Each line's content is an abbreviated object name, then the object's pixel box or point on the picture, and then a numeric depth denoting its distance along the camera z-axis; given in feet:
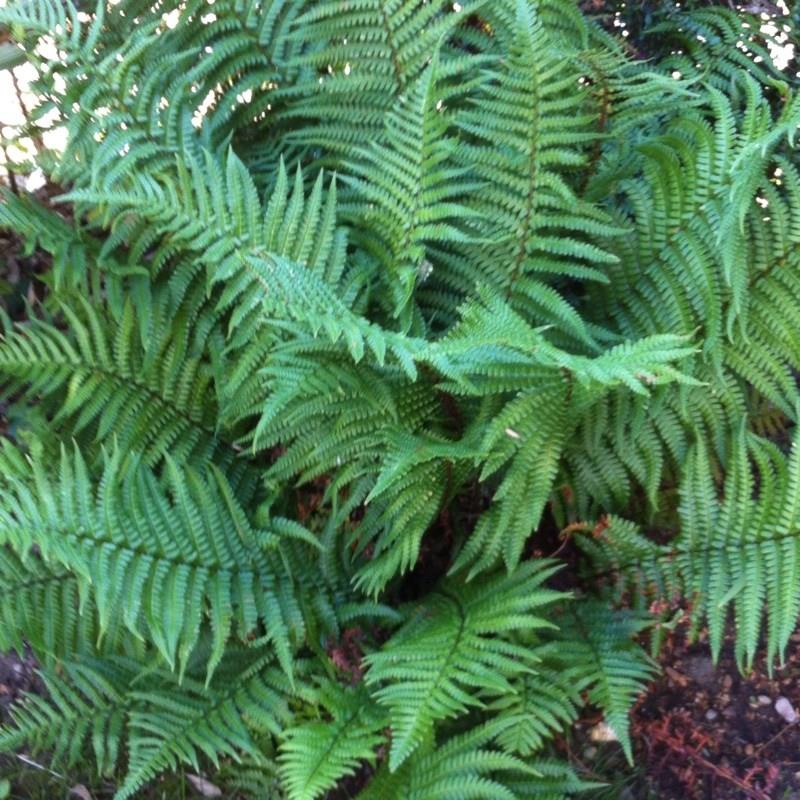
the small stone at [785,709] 7.70
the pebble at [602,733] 7.69
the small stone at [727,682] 7.83
